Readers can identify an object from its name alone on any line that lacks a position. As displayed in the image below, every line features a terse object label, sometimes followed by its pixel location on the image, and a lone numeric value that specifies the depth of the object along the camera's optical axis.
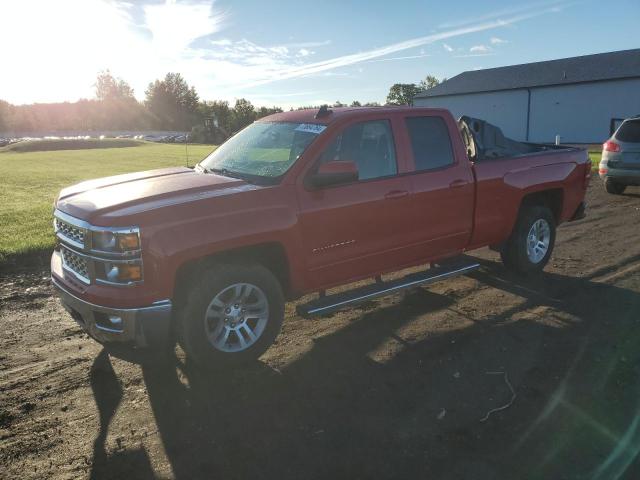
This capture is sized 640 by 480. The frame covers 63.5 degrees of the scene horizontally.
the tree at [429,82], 121.75
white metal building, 43.00
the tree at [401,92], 101.57
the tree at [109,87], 120.21
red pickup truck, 3.71
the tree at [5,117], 84.24
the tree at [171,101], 98.56
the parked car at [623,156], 11.64
